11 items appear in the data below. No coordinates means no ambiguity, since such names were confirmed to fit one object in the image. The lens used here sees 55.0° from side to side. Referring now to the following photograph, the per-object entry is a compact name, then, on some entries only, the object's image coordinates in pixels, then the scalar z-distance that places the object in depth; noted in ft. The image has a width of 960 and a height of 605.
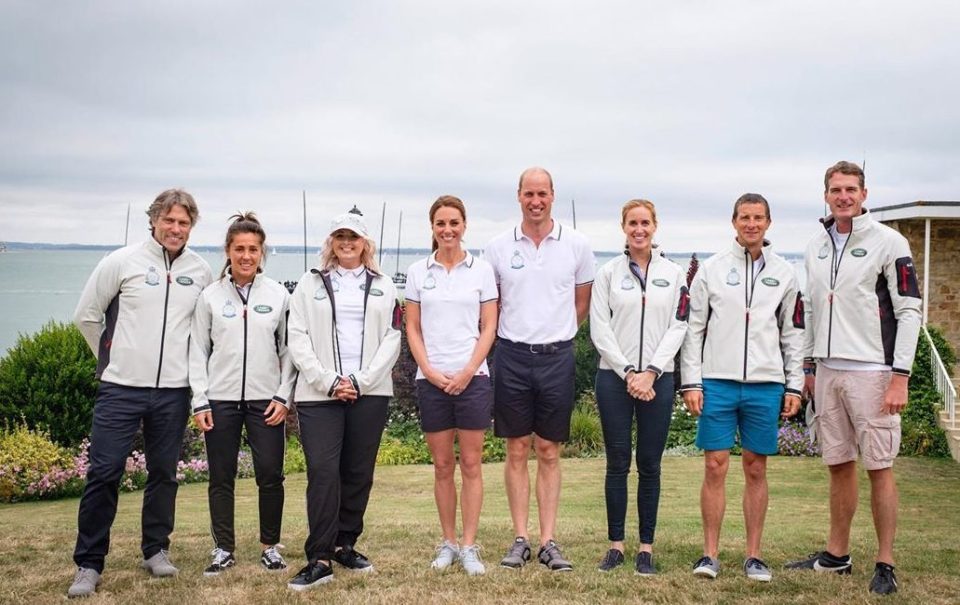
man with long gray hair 18.22
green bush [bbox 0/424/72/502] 40.24
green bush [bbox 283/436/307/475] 44.57
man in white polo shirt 18.67
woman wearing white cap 17.98
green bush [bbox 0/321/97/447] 44.29
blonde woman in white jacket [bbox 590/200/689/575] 18.42
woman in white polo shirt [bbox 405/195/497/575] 18.28
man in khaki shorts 17.88
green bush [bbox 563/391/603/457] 48.26
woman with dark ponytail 18.40
